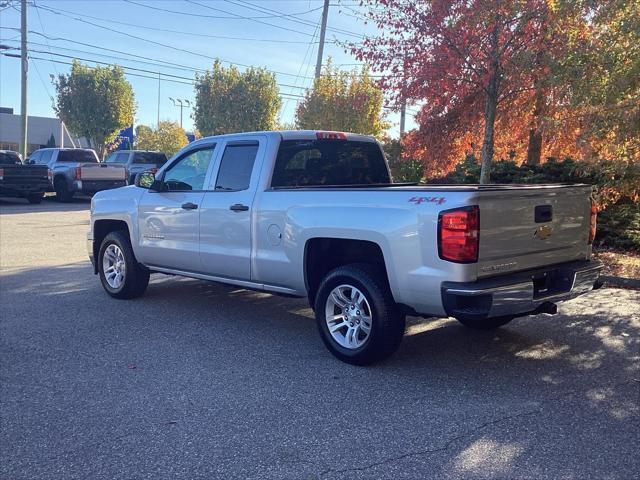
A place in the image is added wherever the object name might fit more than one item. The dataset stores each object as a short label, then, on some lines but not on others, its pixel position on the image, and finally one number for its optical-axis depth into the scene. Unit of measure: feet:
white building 180.75
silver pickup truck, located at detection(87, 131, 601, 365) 14.94
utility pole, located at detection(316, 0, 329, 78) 79.10
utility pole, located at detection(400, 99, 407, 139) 33.99
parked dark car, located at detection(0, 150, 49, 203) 70.03
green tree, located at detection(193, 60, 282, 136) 102.47
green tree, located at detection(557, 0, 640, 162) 22.67
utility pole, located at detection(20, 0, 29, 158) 92.63
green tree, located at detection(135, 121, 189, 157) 189.57
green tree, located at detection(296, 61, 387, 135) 71.56
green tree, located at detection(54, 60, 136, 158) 115.03
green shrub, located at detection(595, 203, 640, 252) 35.55
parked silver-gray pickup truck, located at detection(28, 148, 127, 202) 74.59
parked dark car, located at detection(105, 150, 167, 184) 85.10
